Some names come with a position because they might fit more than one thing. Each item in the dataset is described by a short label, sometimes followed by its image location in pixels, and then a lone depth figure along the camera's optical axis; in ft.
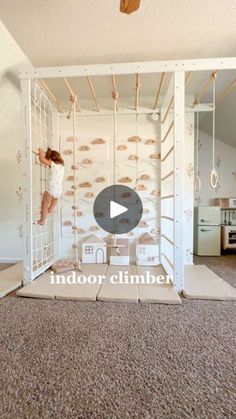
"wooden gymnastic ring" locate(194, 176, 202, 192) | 8.41
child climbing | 7.06
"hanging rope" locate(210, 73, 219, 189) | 7.49
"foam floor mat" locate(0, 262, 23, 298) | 6.84
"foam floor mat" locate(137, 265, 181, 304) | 5.99
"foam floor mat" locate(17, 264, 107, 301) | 6.23
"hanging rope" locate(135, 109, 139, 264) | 9.86
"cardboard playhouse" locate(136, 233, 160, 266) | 9.45
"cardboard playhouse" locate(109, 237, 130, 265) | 9.39
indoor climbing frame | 6.57
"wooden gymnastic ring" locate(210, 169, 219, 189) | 7.49
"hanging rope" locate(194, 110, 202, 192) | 8.41
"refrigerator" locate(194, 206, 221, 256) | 12.12
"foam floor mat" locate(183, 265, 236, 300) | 6.30
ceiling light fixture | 4.14
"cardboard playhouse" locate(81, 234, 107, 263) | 9.52
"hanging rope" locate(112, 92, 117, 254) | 7.16
